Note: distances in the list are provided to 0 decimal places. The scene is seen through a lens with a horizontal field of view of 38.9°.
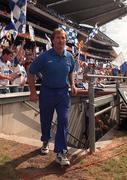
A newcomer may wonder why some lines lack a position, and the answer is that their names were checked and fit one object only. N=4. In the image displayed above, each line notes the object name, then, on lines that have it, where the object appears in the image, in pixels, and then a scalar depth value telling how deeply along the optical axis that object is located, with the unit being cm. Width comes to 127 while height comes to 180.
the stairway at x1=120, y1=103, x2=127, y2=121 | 438
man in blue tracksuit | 267
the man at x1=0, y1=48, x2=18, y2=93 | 445
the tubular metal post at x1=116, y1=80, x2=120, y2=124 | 440
